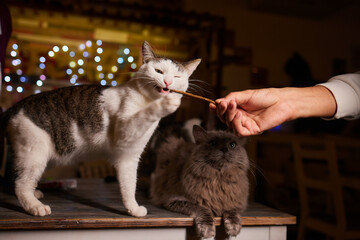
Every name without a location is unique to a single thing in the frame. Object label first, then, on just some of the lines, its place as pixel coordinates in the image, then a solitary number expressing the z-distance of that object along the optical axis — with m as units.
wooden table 0.83
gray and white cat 0.87
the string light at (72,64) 1.71
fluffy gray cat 0.95
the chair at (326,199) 1.70
